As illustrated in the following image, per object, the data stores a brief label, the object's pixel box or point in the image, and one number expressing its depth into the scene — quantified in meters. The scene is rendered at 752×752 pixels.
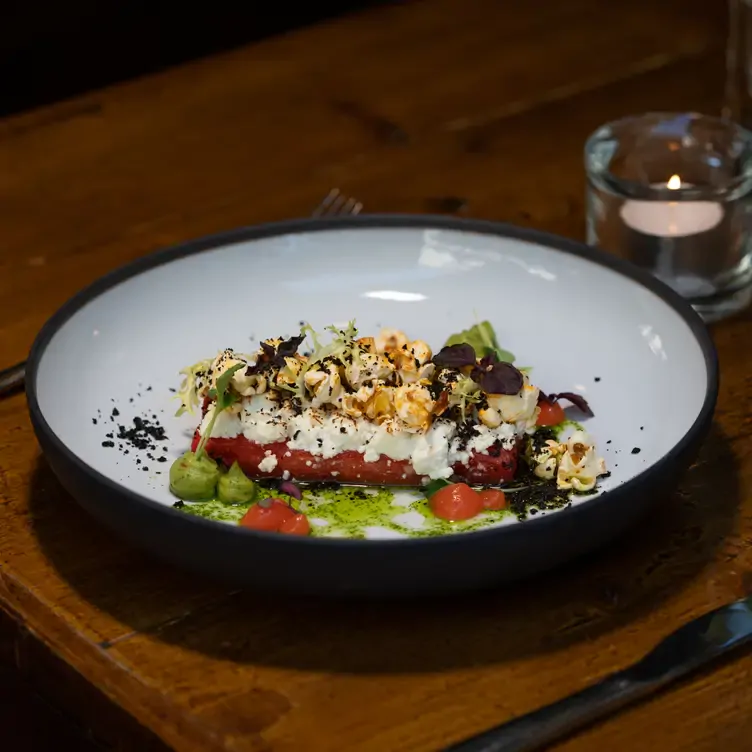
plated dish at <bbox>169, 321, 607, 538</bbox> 0.83
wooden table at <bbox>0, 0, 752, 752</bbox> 0.77
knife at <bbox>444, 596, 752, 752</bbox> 0.75
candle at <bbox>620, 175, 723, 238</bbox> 0.95
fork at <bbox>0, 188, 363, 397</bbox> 1.03
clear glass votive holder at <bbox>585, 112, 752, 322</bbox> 0.95
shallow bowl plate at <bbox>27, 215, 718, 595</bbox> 0.77
